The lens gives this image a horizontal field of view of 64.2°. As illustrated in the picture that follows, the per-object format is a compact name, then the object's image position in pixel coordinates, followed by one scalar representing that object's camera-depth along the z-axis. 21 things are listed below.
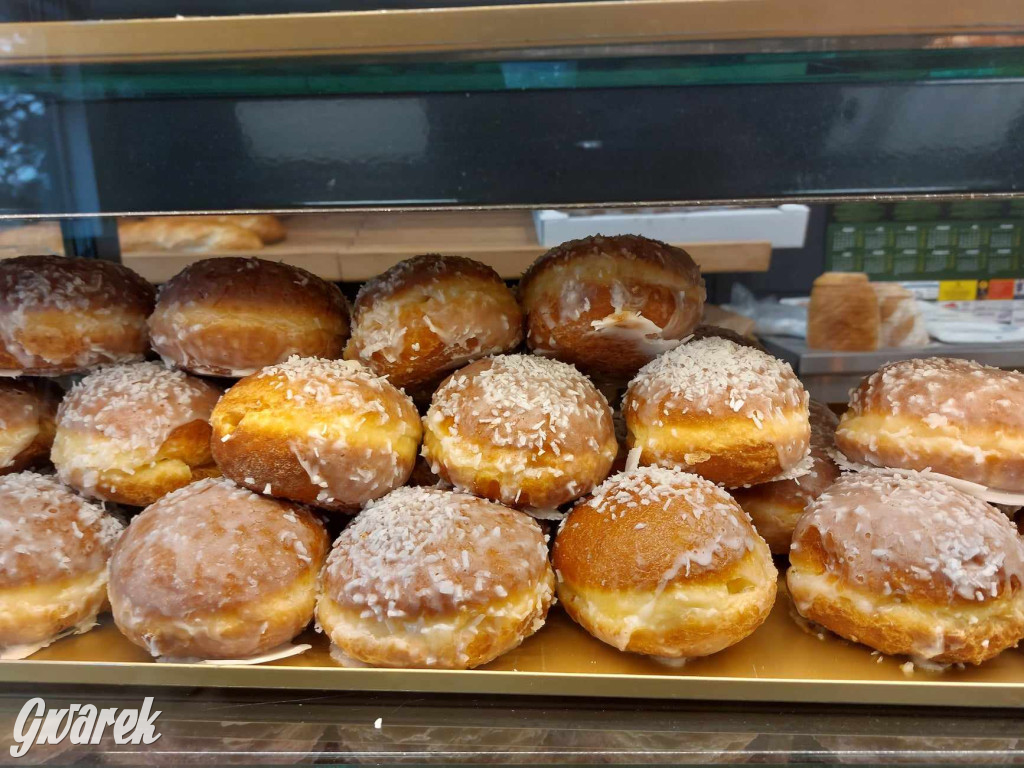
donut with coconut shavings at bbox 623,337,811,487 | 0.35
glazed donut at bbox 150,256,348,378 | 0.36
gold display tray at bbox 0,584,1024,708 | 0.31
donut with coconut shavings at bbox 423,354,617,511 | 0.34
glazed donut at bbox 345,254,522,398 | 0.37
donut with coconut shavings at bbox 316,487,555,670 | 0.30
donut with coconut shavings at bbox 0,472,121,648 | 0.32
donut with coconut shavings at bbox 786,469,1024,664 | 0.31
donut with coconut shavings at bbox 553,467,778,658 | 0.31
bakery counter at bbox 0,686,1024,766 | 0.30
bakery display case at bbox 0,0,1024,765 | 0.30
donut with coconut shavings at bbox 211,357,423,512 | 0.33
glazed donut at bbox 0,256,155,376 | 0.36
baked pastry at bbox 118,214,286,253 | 0.66
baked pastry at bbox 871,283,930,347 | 0.65
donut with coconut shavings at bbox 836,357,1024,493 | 0.34
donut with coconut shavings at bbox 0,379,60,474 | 0.37
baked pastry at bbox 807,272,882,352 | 0.65
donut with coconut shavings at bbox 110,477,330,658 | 0.31
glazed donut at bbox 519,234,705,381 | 0.36
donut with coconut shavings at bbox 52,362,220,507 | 0.35
